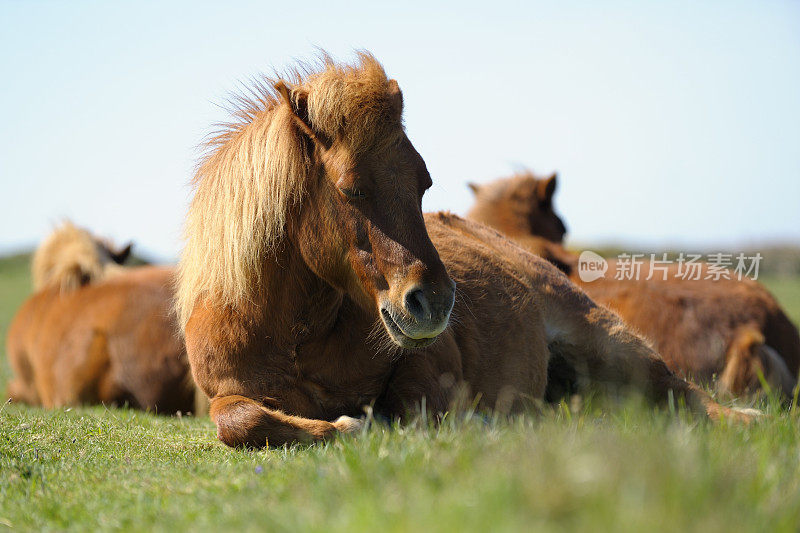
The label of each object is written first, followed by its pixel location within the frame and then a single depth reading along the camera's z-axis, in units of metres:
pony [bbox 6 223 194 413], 14.64
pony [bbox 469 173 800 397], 13.88
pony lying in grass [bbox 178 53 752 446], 7.23
